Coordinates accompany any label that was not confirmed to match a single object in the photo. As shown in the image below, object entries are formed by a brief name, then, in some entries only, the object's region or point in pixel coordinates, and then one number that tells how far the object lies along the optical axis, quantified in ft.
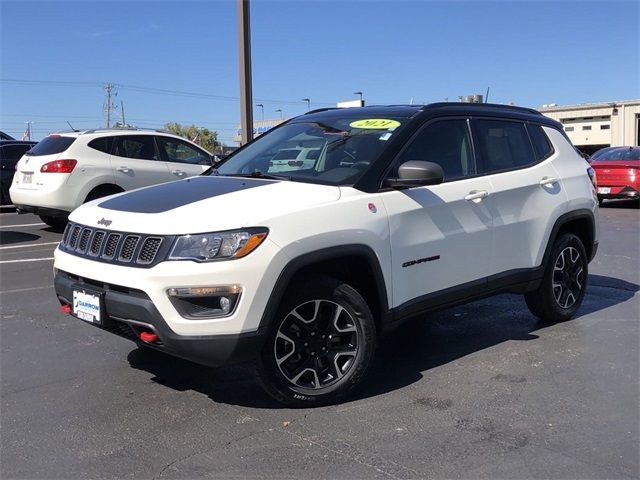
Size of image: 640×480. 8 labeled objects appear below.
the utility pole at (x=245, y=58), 40.57
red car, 49.70
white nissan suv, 33.65
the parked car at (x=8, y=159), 47.06
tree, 257.34
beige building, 186.39
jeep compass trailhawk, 11.10
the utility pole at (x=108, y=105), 283.34
